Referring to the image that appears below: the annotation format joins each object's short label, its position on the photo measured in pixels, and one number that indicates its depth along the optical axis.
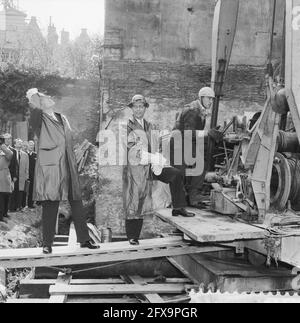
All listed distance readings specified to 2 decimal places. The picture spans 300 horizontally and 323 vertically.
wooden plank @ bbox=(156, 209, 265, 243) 5.17
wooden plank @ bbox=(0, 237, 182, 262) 5.23
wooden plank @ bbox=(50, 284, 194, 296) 5.51
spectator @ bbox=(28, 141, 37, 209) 11.88
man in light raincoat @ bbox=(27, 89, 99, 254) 5.09
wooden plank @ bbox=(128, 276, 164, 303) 5.35
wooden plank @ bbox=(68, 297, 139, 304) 5.36
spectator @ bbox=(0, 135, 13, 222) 9.91
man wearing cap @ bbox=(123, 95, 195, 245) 5.70
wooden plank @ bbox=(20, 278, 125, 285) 6.03
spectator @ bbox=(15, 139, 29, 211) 11.37
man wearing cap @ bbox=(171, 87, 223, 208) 6.57
